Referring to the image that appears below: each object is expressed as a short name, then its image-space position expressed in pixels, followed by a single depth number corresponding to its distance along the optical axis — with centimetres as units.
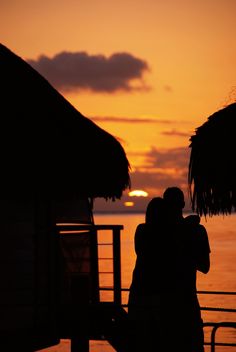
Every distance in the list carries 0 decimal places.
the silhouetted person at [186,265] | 1026
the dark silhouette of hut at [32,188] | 1360
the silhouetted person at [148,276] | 1022
